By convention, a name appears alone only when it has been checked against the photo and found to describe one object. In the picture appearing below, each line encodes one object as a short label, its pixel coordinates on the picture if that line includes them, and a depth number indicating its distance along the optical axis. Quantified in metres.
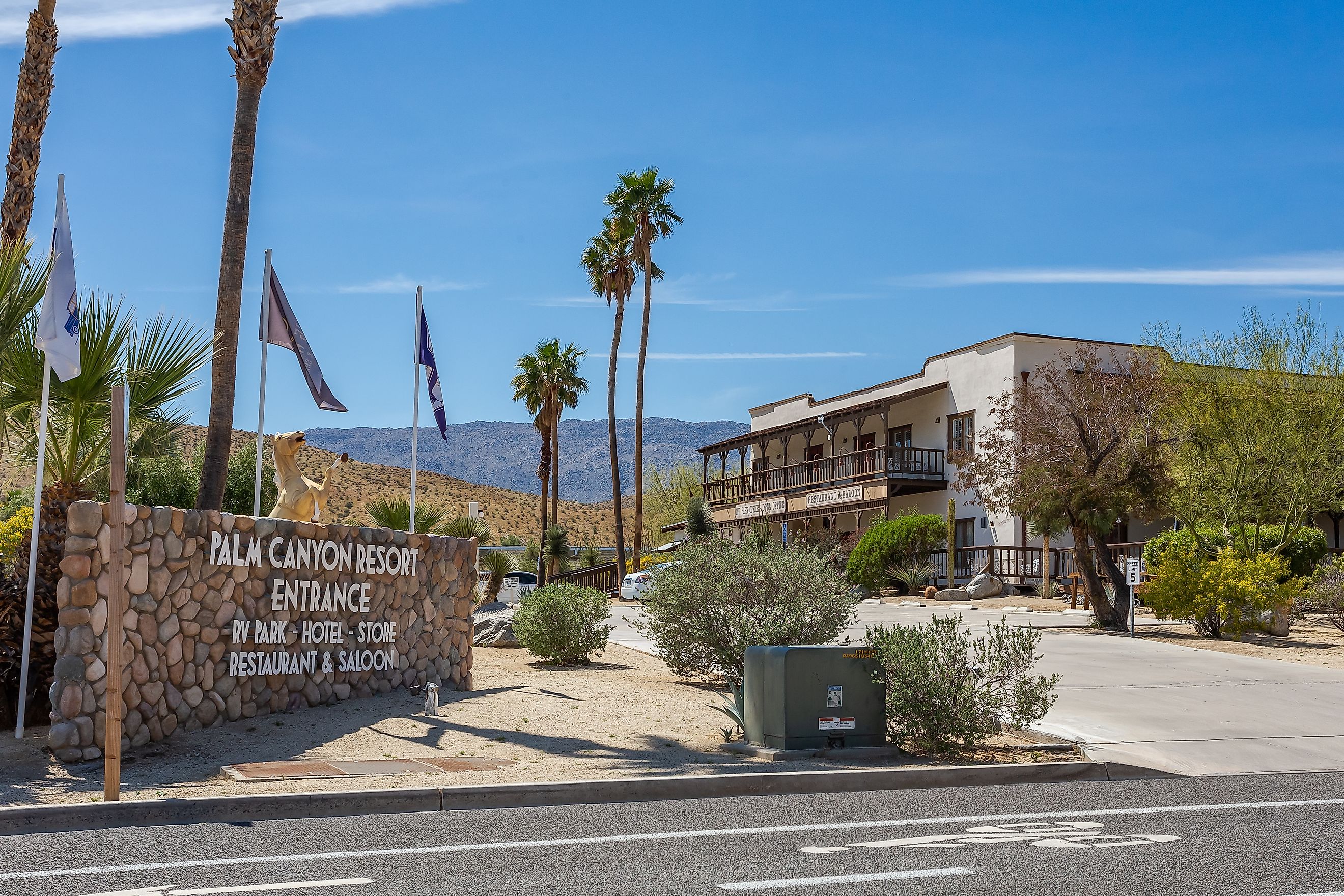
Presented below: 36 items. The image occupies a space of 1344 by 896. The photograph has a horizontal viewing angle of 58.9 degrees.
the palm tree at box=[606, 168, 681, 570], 44.16
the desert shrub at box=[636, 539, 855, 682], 13.05
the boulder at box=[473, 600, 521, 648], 19.27
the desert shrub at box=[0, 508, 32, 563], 11.46
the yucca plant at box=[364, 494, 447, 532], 26.62
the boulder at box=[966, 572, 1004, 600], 31.17
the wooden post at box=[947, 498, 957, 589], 33.50
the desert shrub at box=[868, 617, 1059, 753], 9.88
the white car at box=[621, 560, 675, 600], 35.06
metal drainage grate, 8.70
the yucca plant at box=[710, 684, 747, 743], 10.57
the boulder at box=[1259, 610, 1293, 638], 20.84
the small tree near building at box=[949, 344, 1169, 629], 22.30
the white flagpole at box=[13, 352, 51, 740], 9.57
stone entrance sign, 9.38
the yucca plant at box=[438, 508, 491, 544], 32.44
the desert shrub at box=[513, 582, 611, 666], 16.20
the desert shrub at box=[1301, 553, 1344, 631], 21.42
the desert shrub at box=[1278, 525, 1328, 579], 26.28
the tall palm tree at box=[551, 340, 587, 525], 49.03
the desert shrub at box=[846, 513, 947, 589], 35.72
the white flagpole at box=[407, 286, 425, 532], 16.28
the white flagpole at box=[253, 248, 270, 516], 13.98
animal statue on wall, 12.58
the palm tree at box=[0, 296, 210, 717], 10.23
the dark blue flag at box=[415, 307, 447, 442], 16.42
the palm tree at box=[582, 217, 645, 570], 44.75
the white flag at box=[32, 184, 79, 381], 9.53
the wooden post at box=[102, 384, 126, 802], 7.59
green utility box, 9.84
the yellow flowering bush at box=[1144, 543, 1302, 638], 20.30
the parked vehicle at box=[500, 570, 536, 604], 29.22
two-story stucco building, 34.69
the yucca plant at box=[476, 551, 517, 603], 32.38
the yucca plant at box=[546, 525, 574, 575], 43.66
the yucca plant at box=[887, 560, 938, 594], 34.34
